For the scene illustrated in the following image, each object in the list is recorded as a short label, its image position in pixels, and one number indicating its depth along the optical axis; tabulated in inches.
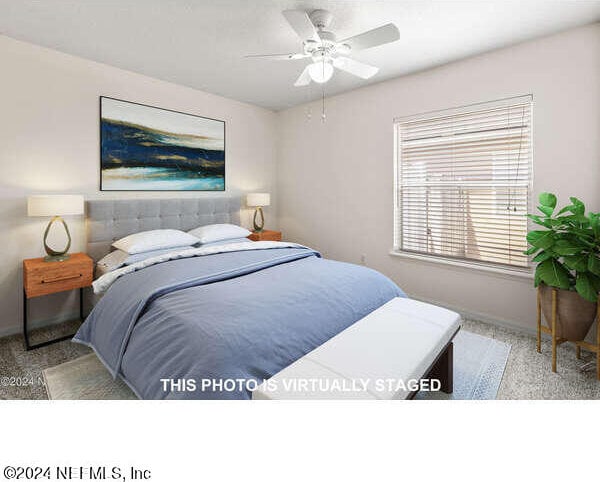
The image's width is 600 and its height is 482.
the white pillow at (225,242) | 127.9
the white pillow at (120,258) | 103.8
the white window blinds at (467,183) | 106.1
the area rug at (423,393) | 71.4
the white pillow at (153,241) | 109.4
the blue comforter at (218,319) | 53.1
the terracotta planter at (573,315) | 81.4
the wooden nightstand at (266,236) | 159.0
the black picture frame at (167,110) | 117.3
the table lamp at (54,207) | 94.6
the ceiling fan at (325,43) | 71.7
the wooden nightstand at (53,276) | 94.1
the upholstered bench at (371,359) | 47.3
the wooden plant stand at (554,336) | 77.2
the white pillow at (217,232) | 130.4
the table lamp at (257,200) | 157.8
